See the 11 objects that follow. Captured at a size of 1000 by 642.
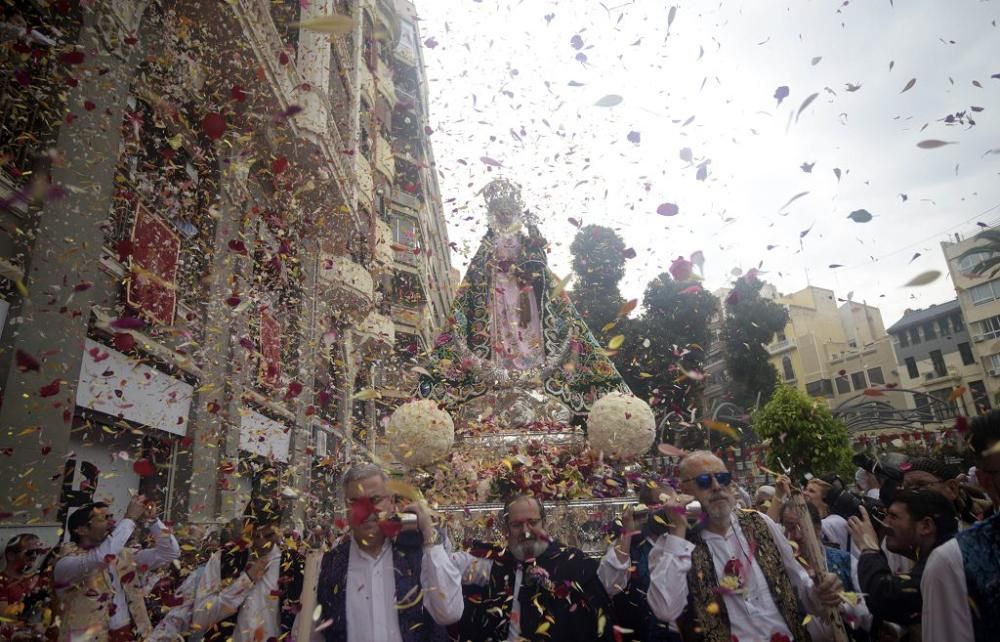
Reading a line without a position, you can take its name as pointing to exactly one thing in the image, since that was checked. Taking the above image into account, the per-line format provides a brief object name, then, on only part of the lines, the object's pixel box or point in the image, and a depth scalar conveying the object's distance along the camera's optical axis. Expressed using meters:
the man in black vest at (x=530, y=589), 3.46
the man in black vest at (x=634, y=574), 3.44
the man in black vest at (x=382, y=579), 3.16
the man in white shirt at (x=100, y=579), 4.09
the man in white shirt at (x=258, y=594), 3.32
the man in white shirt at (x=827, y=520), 4.94
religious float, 5.28
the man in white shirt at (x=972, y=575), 2.05
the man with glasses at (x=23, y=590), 3.87
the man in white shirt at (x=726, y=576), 3.13
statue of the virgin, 6.94
